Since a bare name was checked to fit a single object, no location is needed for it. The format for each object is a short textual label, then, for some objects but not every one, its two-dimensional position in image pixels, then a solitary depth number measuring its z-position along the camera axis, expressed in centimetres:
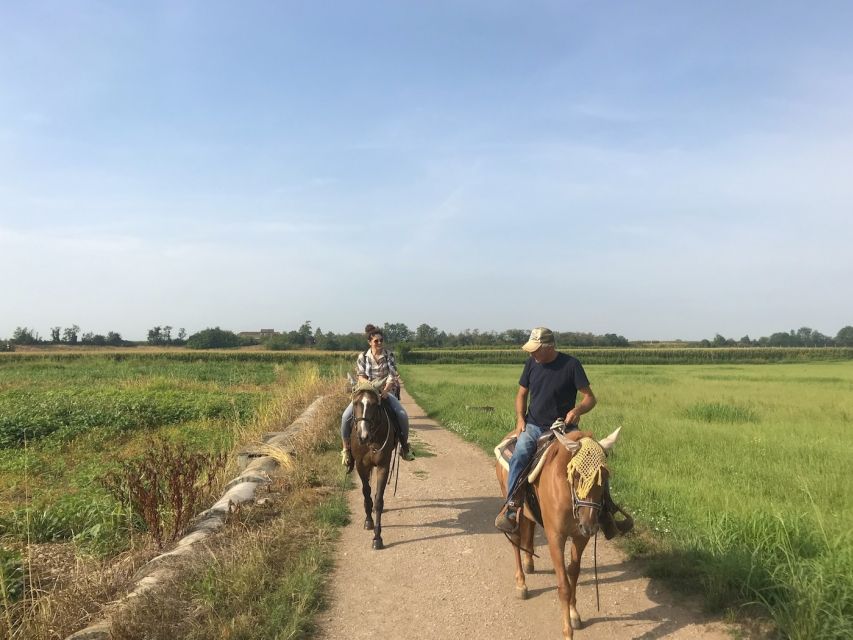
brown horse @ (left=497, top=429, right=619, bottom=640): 395
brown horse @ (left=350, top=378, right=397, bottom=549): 648
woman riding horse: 722
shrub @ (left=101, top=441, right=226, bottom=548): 591
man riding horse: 500
